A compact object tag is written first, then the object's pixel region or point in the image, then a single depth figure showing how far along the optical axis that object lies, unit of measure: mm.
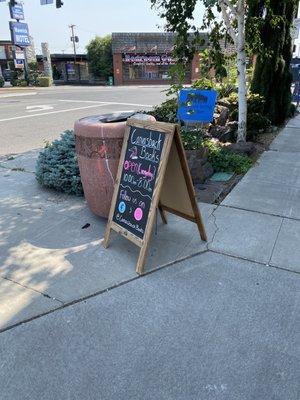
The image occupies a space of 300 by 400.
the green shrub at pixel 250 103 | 8356
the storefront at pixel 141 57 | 46688
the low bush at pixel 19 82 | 41469
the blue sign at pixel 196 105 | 6691
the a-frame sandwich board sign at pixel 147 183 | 3201
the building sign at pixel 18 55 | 41625
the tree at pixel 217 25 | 6289
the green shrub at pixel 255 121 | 8070
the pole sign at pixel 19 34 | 40688
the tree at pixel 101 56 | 48688
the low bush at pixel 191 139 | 5336
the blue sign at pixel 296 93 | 13177
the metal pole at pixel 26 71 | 42641
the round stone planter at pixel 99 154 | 3812
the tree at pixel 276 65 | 8305
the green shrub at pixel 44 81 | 40978
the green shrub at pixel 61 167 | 5039
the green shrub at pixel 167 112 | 7180
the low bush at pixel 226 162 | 5914
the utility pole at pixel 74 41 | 56469
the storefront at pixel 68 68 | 56031
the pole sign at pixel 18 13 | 39188
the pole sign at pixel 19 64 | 42491
